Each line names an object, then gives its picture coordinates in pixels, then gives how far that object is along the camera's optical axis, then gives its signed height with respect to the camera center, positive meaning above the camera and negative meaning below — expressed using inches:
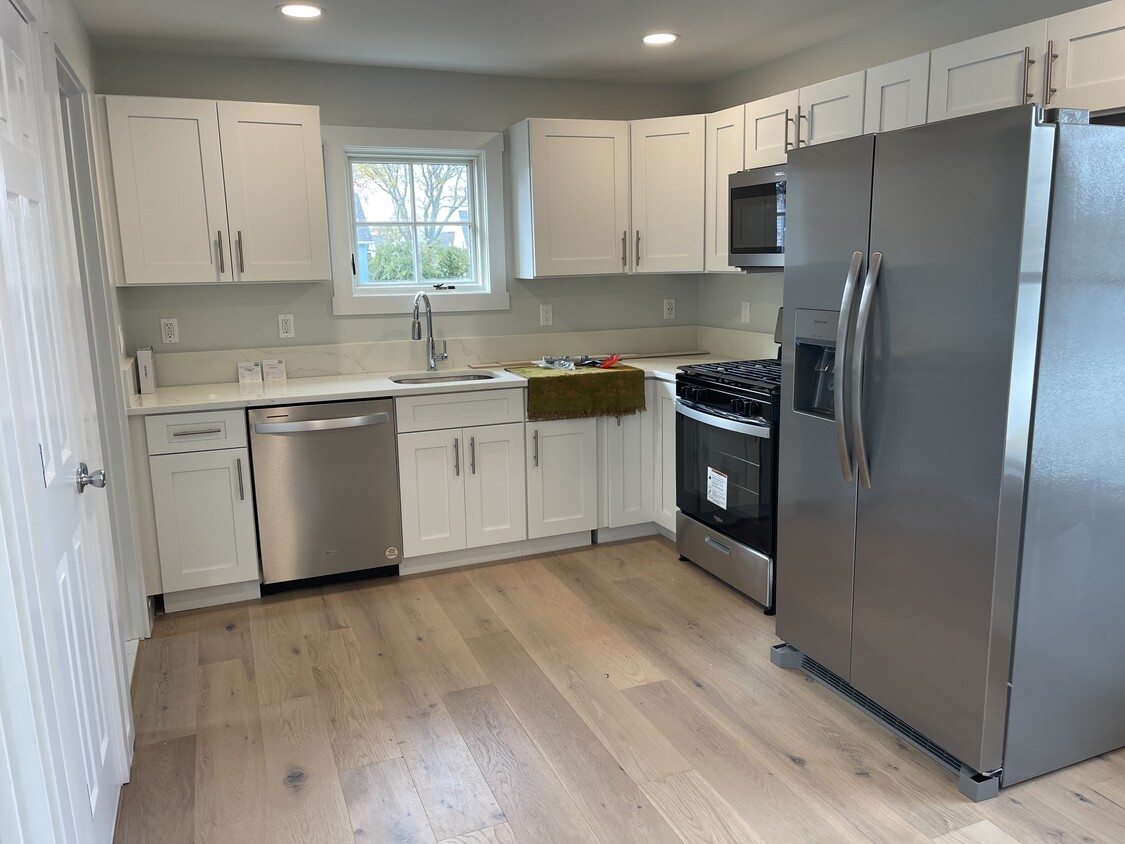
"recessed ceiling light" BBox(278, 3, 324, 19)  116.1 +37.8
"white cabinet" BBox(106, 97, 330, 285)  131.3 +14.7
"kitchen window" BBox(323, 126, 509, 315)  156.6 +11.2
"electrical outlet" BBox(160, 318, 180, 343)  146.6 -8.8
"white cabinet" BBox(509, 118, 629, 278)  156.3 +15.1
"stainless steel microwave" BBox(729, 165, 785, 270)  130.6 +8.6
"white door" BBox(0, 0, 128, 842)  54.7 -13.7
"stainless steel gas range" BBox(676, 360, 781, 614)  124.1 -31.9
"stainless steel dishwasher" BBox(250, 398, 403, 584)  133.6 -34.4
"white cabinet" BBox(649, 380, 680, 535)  152.5 -33.5
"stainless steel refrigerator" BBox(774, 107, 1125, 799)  76.5 -16.2
